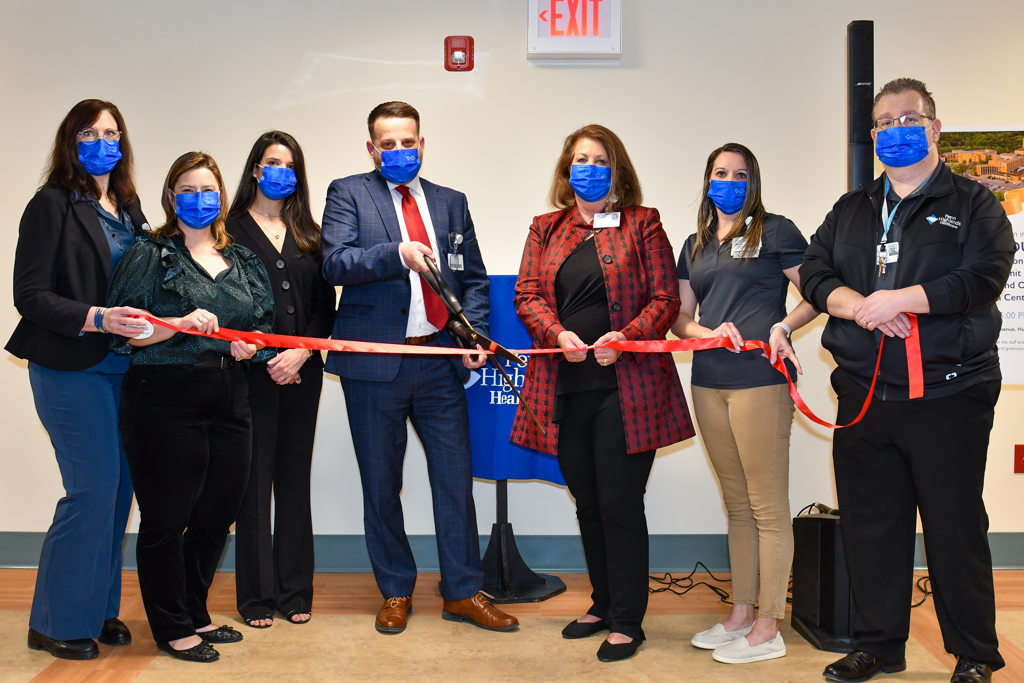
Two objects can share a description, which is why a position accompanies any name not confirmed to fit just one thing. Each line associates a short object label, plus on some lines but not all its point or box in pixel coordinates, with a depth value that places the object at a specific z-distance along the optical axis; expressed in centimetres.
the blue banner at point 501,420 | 367
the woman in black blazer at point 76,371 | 286
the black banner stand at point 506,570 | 368
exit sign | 403
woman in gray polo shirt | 291
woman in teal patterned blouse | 275
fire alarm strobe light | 408
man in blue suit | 317
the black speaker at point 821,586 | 303
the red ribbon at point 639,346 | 257
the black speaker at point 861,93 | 398
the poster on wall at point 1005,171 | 407
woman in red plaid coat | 289
